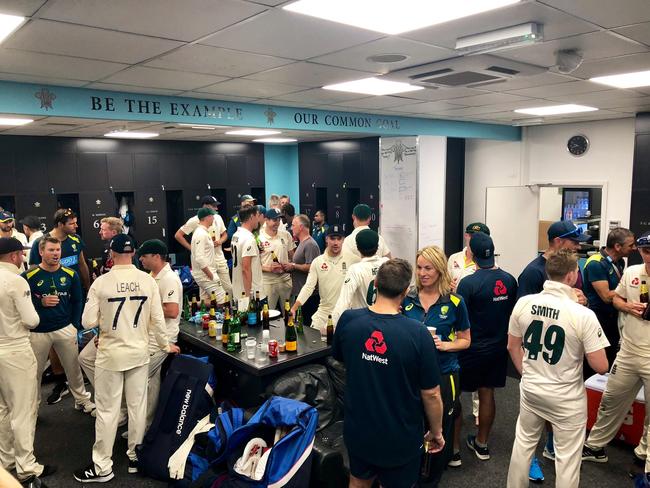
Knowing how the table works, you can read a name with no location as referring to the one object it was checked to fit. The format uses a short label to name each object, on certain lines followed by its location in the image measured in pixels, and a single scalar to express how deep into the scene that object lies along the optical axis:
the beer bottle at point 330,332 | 3.59
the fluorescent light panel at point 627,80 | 3.97
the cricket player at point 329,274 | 4.34
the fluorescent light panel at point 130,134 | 6.95
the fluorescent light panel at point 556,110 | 5.83
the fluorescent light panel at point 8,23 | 2.25
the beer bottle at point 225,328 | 3.61
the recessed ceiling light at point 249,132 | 7.13
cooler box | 3.50
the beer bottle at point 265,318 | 3.90
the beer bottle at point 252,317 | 3.98
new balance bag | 3.31
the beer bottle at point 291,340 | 3.40
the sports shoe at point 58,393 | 4.50
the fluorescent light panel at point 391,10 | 2.20
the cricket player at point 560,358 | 2.45
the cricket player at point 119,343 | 3.24
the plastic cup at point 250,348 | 3.32
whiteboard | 7.35
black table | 3.27
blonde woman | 2.84
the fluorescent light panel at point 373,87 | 4.06
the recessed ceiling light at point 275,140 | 8.77
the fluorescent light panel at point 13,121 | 5.08
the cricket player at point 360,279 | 3.43
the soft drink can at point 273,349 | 3.32
